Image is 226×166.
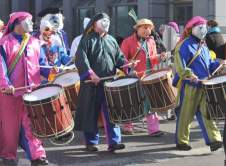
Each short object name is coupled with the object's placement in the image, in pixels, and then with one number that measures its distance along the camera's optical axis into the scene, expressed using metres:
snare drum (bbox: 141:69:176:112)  8.02
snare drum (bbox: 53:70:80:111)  8.57
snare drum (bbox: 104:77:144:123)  7.25
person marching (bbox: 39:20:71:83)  8.48
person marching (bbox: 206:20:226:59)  10.61
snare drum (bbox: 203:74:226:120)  7.25
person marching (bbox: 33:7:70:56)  9.34
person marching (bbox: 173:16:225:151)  7.53
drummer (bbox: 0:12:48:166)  6.76
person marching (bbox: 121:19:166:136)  9.01
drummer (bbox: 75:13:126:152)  7.66
